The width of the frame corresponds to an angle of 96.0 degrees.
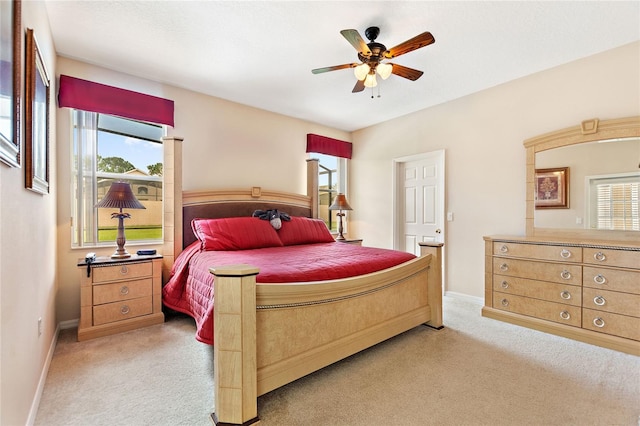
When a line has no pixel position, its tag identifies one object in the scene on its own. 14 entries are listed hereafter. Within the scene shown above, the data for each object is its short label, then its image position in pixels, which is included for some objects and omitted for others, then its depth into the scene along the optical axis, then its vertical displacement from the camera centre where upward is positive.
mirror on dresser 2.65 +0.41
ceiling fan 2.09 +1.23
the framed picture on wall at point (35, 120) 1.54 +0.56
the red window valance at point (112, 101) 2.75 +1.15
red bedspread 1.88 -0.41
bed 1.49 -0.61
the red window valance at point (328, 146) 4.72 +1.13
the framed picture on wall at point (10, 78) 1.13 +0.58
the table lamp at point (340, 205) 4.42 +0.10
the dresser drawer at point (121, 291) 2.56 -0.73
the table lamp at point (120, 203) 2.61 +0.09
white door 4.15 +0.17
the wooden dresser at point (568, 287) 2.39 -0.71
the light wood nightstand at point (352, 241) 4.22 -0.44
